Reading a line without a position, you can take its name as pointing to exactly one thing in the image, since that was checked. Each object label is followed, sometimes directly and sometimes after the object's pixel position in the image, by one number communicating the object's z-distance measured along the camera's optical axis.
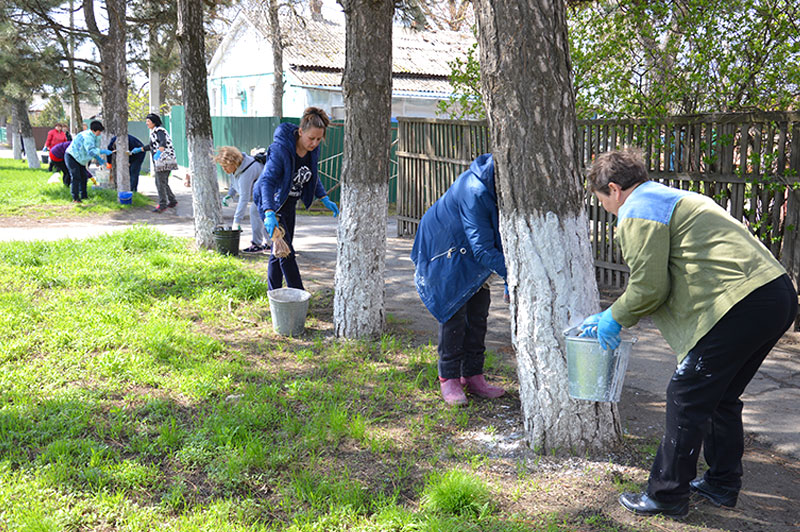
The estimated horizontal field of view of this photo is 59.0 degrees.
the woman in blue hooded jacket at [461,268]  3.92
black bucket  8.77
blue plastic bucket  13.87
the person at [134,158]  15.26
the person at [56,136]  20.94
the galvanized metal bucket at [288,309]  5.75
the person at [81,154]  13.33
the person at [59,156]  15.75
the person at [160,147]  12.73
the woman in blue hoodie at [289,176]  5.79
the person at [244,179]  9.43
